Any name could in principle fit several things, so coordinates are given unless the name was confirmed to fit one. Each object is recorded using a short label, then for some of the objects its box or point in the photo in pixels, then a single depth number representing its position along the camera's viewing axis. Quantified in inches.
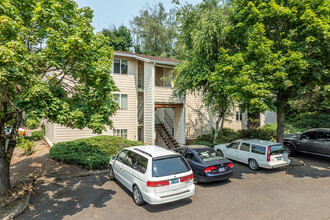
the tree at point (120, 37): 1457.9
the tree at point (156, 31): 1411.2
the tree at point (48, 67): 206.4
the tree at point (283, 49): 340.8
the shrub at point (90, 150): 394.9
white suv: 369.7
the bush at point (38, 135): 690.3
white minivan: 227.6
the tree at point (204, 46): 488.2
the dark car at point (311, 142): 444.1
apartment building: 585.0
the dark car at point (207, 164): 304.5
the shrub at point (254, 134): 704.4
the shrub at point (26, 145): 494.3
